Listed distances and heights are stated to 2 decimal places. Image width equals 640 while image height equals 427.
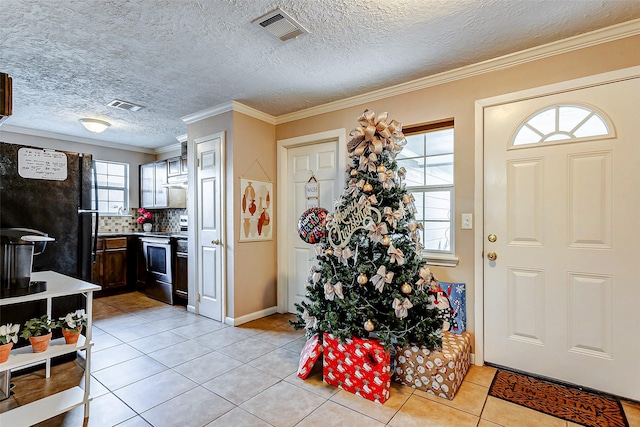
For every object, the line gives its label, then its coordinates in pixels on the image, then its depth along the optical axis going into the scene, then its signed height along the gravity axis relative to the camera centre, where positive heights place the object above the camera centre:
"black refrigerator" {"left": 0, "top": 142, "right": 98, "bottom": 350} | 2.33 +0.04
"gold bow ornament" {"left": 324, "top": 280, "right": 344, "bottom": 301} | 2.16 -0.55
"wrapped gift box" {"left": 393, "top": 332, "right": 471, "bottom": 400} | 2.04 -1.06
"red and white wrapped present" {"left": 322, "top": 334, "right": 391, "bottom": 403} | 2.01 -1.04
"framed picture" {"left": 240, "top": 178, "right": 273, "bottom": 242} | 3.51 +0.00
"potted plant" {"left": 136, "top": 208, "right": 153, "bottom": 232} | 5.44 -0.13
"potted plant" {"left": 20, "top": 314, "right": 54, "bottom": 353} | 1.65 -0.65
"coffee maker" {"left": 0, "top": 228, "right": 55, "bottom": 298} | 1.66 -0.28
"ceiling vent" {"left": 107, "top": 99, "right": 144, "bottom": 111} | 3.35 +1.17
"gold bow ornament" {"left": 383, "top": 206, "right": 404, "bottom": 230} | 2.16 -0.04
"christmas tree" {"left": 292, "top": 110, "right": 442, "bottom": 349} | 2.12 -0.37
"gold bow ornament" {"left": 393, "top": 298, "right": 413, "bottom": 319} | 2.03 -0.62
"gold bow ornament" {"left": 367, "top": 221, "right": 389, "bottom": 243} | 2.14 -0.13
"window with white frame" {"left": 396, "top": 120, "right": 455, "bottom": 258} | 2.75 +0.29
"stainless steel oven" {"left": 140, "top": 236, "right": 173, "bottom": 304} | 4.33 -0.80
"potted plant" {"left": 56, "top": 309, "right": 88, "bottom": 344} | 1.79 -0.66
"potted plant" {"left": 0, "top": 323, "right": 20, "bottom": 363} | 1.50 -0.63
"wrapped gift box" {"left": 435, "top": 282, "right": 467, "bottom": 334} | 2.53 -0.81
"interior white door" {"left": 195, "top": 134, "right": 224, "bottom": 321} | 3.51 -0.18
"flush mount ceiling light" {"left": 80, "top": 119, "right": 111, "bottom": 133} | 3.88 +1.08
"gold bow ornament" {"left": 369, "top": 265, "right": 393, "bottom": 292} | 2.09 -0.45
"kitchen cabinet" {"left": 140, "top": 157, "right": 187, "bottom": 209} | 5.03 +0.41
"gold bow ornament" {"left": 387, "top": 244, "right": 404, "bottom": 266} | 2.09 -0.30
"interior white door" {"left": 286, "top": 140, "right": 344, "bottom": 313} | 3.46 +0.23
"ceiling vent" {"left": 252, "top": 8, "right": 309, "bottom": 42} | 1.91 +1.19
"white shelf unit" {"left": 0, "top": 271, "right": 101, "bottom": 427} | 1.58 -0.77
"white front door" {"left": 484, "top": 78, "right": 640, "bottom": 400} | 2.00 -0.26
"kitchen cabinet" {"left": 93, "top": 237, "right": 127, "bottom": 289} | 4.62 -0.78
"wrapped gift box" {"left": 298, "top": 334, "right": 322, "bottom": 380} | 2.26 -1.07
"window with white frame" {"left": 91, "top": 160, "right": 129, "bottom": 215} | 5.30 +0.43
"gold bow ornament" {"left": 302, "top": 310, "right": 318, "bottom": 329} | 2.29 -0.81
